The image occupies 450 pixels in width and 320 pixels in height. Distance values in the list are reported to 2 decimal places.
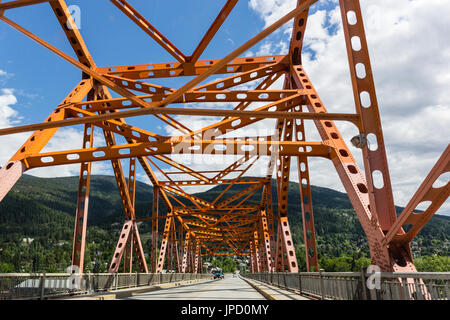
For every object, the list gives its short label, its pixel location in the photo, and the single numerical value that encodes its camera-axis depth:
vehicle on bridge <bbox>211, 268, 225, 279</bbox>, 85.44
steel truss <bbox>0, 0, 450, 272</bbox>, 7.09
